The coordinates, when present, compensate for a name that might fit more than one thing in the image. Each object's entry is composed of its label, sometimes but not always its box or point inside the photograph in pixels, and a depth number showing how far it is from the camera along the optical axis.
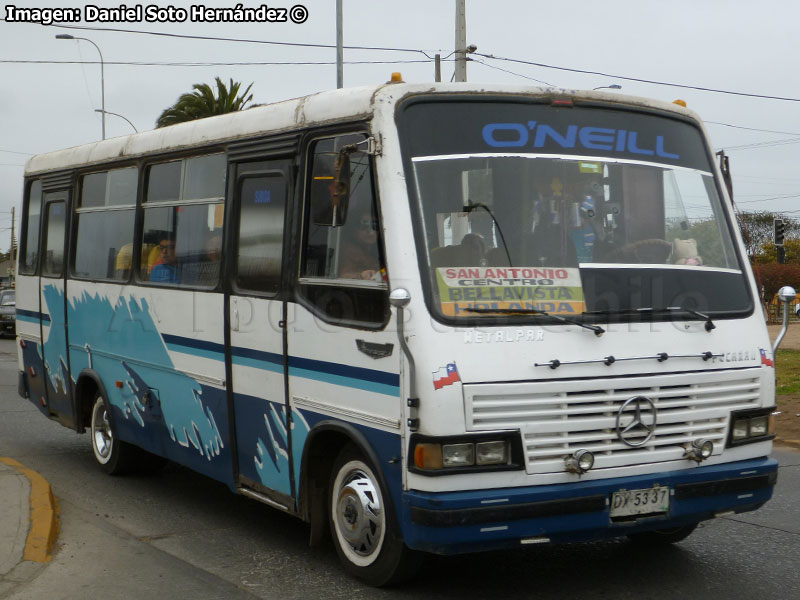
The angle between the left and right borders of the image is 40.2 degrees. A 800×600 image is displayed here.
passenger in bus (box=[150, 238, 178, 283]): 7.94
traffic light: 35.68
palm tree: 33.09
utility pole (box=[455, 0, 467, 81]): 20.31
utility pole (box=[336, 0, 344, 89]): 21.67
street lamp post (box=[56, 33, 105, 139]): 35.88
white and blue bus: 5.20
